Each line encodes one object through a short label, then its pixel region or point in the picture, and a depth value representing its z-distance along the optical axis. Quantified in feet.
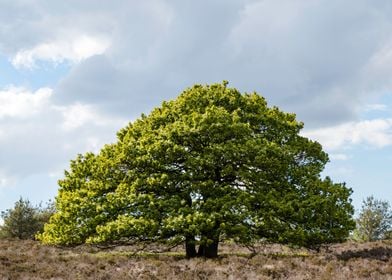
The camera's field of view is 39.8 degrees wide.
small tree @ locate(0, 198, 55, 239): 196.03
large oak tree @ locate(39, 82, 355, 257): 89.56
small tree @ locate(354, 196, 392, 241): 202.80
